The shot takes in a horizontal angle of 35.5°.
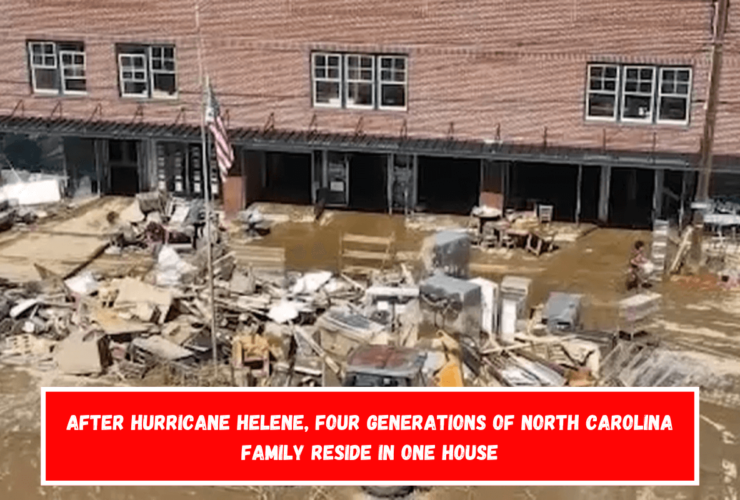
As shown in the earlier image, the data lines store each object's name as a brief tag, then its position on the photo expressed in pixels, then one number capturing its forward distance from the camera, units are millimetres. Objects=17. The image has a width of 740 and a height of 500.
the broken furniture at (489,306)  26094
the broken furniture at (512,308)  26484
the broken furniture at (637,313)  27172
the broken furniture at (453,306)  25281
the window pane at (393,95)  34719
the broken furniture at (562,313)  26094
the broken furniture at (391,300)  26453
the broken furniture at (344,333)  24828
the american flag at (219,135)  24812
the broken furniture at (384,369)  21188
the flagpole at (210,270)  23766
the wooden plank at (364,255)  31922
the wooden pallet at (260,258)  30781
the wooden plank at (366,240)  33344
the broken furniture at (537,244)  32500
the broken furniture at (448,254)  28641
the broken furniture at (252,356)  24375
